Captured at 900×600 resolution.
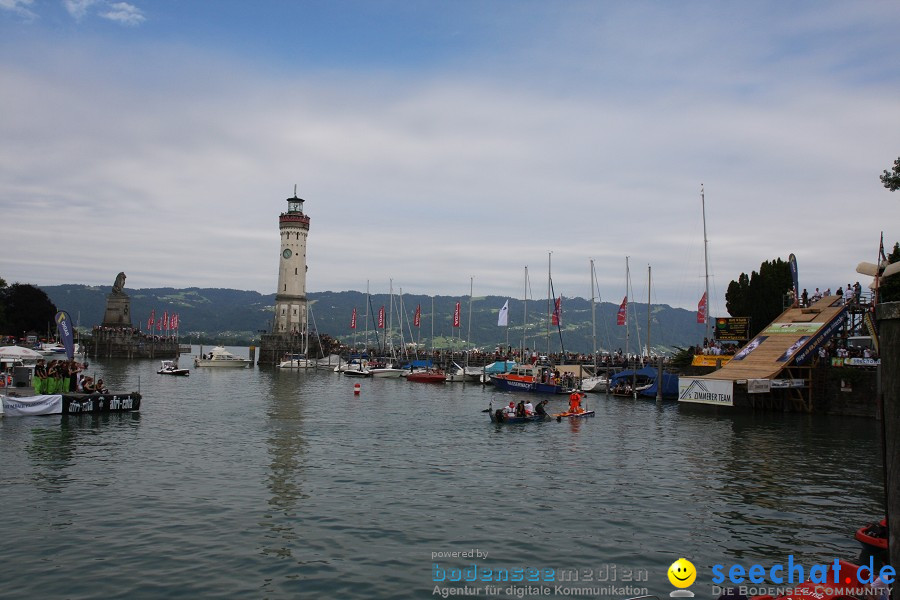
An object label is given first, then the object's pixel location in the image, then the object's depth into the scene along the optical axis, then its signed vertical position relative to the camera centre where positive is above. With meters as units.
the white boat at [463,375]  88.28 -5.10
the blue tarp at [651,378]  68.69 -4.48
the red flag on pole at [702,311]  69.43 +2.82
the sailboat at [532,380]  71.81 -4.79
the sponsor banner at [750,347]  57.27 -0.83
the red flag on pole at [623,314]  73.07 +2.55
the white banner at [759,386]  50.50 -3.66
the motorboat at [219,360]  118.40 -4.40
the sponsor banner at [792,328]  54.87 +0.83
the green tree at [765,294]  70.06 +4.66
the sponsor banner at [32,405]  37.84 -4.08
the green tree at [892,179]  33.62 +8.03
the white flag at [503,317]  79.68 +2.35
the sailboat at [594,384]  76.69 -5.41
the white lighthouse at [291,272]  132.75 +12.58
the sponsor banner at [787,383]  51.34 -3.54
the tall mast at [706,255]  69.94 +8.55
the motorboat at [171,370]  93.88 -4.89
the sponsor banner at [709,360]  62.09 -2.10
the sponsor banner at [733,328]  65.25 +0.91
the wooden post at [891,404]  8.46 -0.84
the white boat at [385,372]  99.62 -5.32
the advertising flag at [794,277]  58.94 +5.37
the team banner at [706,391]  51.12 -4.22
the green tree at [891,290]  44.46 +3.24
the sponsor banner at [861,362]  50.55 -1.85
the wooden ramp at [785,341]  52.81 -0.30
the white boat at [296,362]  117.25 -4.65
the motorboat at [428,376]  87.17 -5.29
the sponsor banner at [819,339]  52.78 -0.11
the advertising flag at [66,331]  42.43 +0.25
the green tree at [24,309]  128.12 +5.10
